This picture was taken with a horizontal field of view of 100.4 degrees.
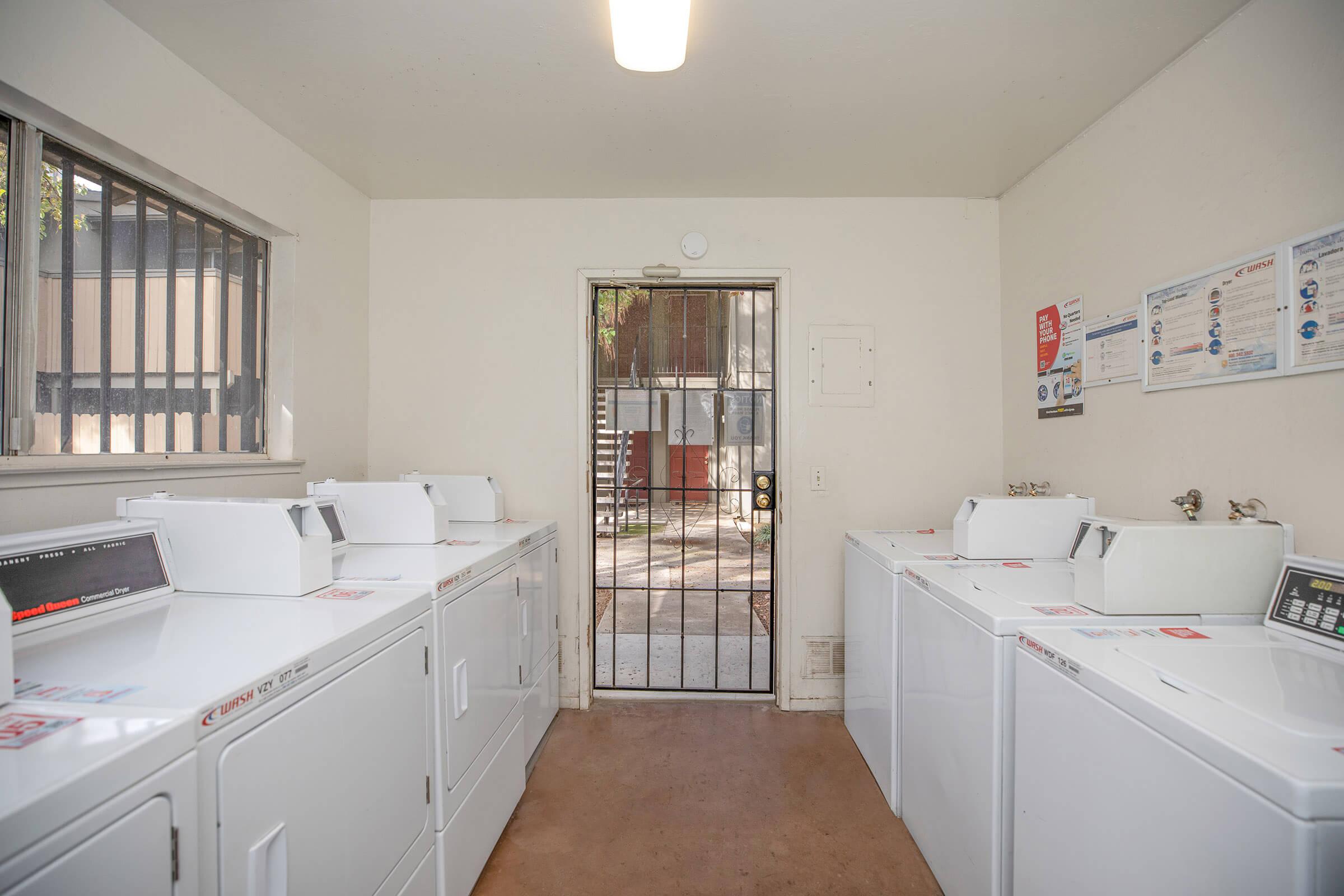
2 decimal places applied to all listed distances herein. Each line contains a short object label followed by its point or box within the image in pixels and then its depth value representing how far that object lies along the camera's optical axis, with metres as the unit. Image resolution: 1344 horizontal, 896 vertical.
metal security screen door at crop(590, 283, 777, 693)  2.93
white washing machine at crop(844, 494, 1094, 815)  1.95
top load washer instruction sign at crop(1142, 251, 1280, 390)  1.53
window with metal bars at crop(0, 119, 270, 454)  1.50
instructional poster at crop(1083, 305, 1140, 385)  1.98
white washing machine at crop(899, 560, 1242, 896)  1.31
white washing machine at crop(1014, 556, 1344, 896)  0.72
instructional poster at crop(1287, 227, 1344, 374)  1.36
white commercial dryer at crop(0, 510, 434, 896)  0.85
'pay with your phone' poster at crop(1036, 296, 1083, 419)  2.26
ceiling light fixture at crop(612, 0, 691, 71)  1.30
